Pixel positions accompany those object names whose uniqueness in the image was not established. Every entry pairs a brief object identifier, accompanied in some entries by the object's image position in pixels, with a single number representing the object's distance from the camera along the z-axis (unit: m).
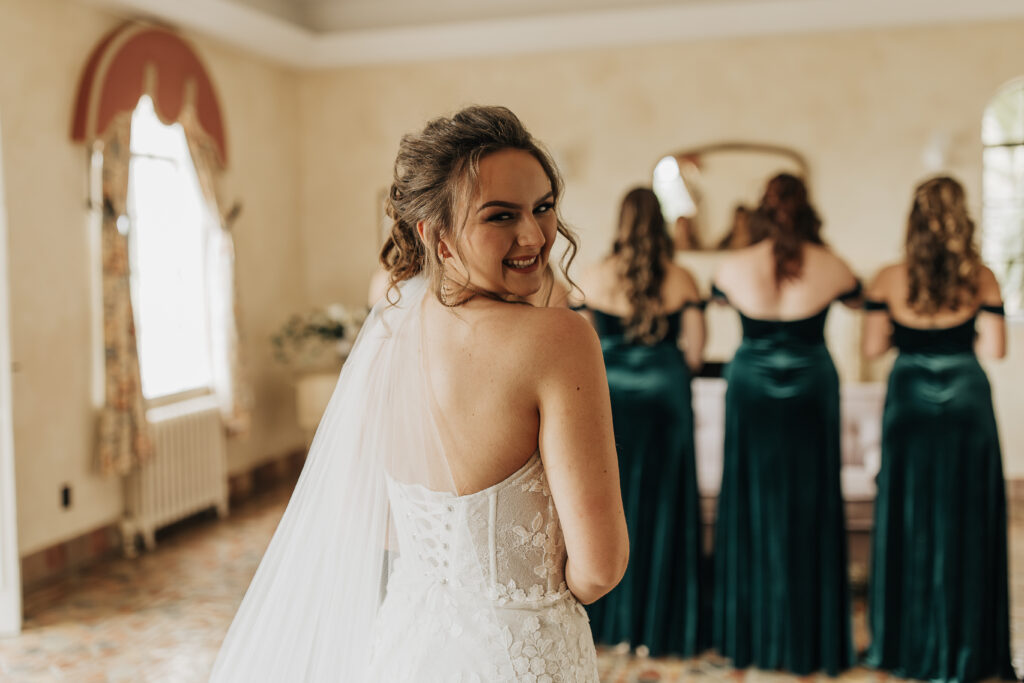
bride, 1.15
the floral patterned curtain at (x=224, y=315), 5.58
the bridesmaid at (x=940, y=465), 3.12
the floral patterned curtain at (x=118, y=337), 4.60
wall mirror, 6.08
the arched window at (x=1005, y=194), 5.88
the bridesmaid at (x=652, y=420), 3.39
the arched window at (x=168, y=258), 5.12
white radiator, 4.86
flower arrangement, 5.93
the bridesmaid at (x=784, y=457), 3.23
